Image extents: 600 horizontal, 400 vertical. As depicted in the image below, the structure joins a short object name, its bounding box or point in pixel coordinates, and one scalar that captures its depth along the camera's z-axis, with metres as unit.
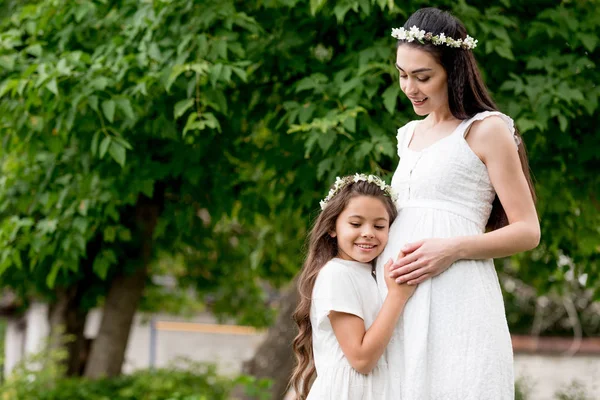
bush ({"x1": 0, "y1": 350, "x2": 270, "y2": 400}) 7.02
